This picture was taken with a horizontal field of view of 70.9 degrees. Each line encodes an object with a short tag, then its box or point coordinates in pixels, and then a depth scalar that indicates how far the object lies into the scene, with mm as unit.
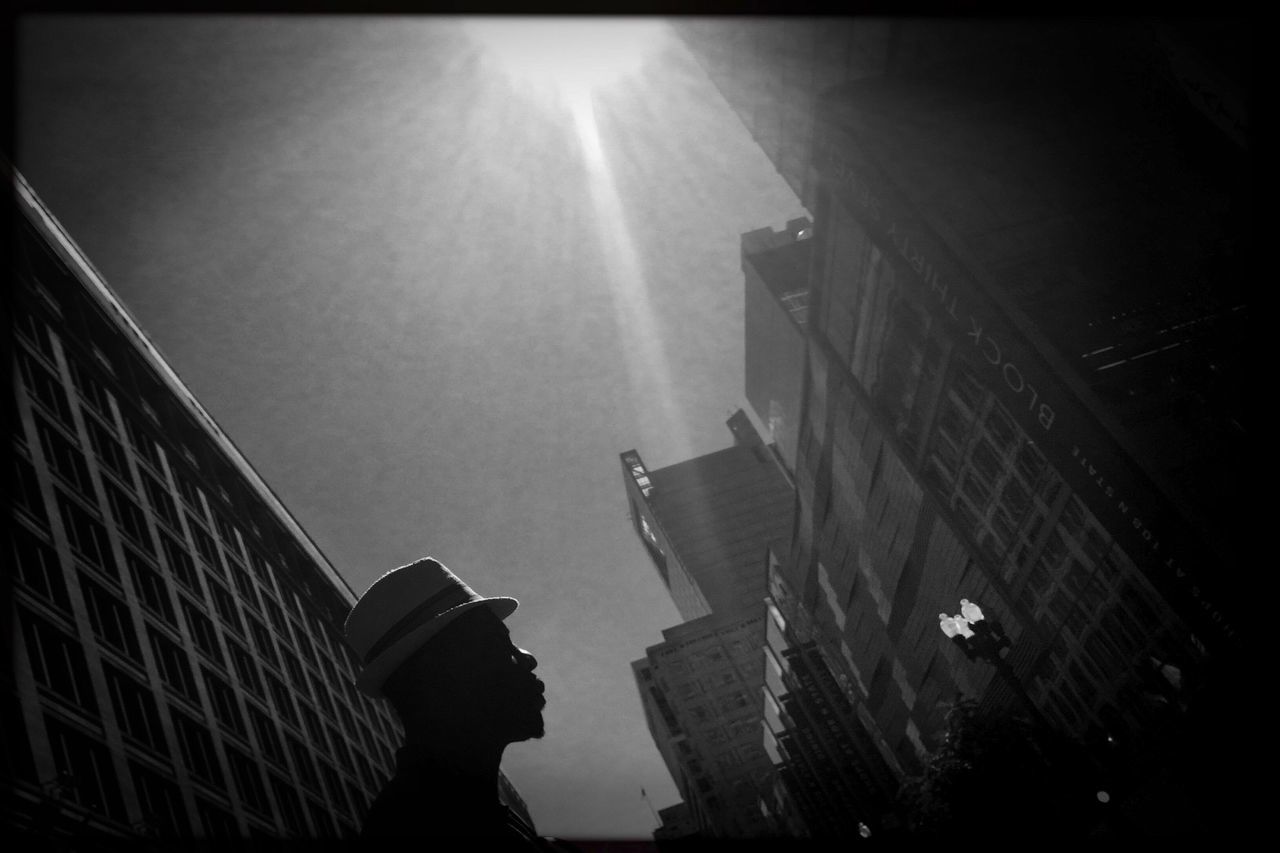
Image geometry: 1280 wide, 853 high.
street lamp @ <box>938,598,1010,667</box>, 19594
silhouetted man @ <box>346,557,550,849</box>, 3686
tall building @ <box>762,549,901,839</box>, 66000
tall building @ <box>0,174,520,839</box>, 25000
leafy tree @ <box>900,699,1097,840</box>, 22989
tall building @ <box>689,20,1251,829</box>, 31016
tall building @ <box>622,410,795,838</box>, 124750
